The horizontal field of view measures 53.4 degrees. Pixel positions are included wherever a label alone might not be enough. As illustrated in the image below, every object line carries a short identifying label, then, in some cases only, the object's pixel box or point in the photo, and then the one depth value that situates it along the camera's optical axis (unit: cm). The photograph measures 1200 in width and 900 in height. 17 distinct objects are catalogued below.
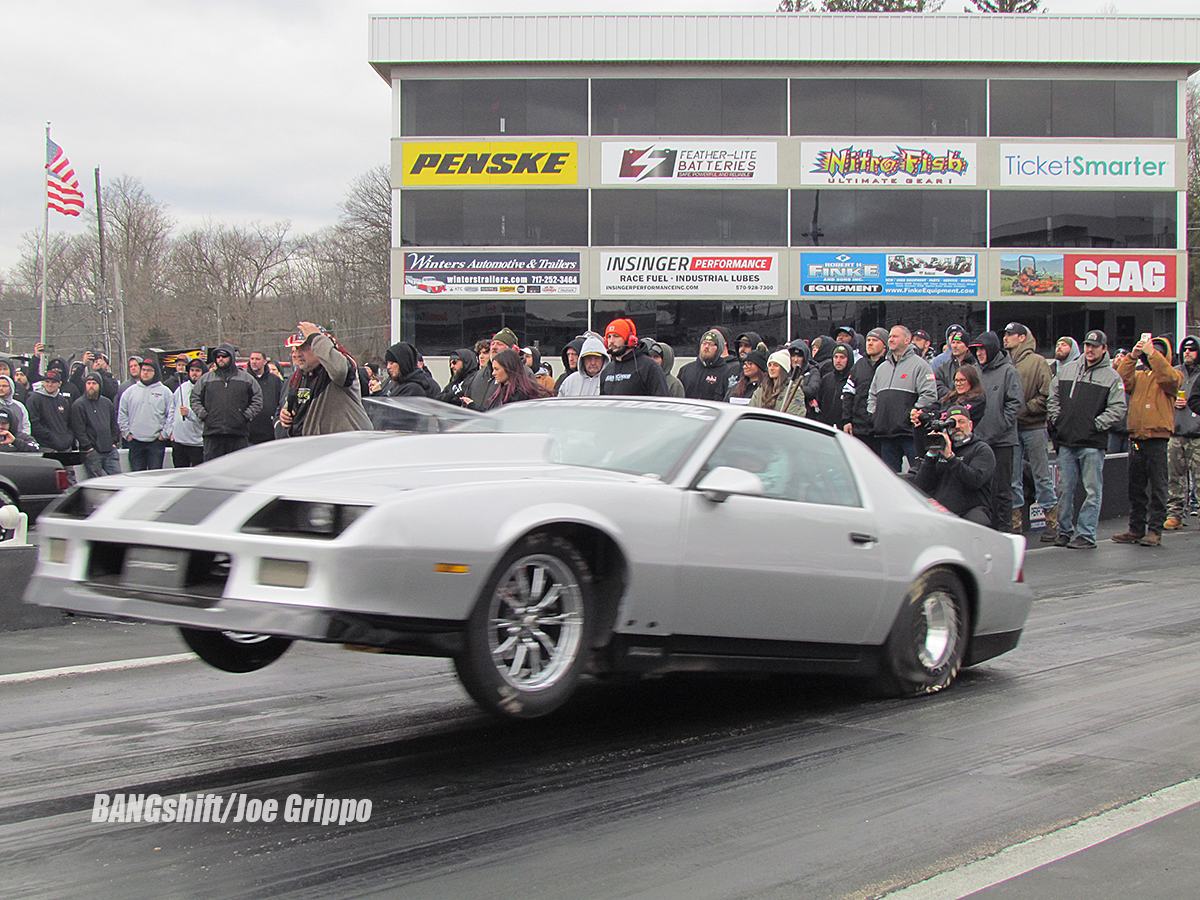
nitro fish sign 3706
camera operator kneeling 902
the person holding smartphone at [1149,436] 1254
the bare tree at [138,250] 7362
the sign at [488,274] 3678
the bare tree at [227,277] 7650
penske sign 3681
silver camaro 405
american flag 3953
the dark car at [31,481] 1130
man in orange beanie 970
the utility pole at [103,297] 4737
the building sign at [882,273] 3694
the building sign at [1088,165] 3728
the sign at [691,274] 3675
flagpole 3996
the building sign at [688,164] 3681
